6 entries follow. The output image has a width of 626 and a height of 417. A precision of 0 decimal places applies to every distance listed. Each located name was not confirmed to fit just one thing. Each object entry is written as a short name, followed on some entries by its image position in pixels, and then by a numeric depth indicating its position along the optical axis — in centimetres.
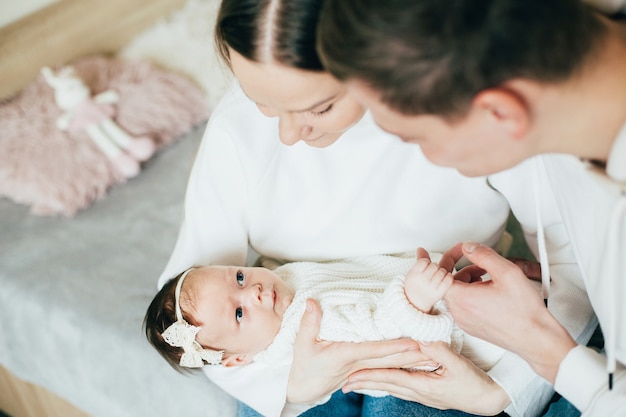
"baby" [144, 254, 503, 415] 121
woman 133
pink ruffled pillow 187
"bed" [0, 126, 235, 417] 151
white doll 196
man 71
